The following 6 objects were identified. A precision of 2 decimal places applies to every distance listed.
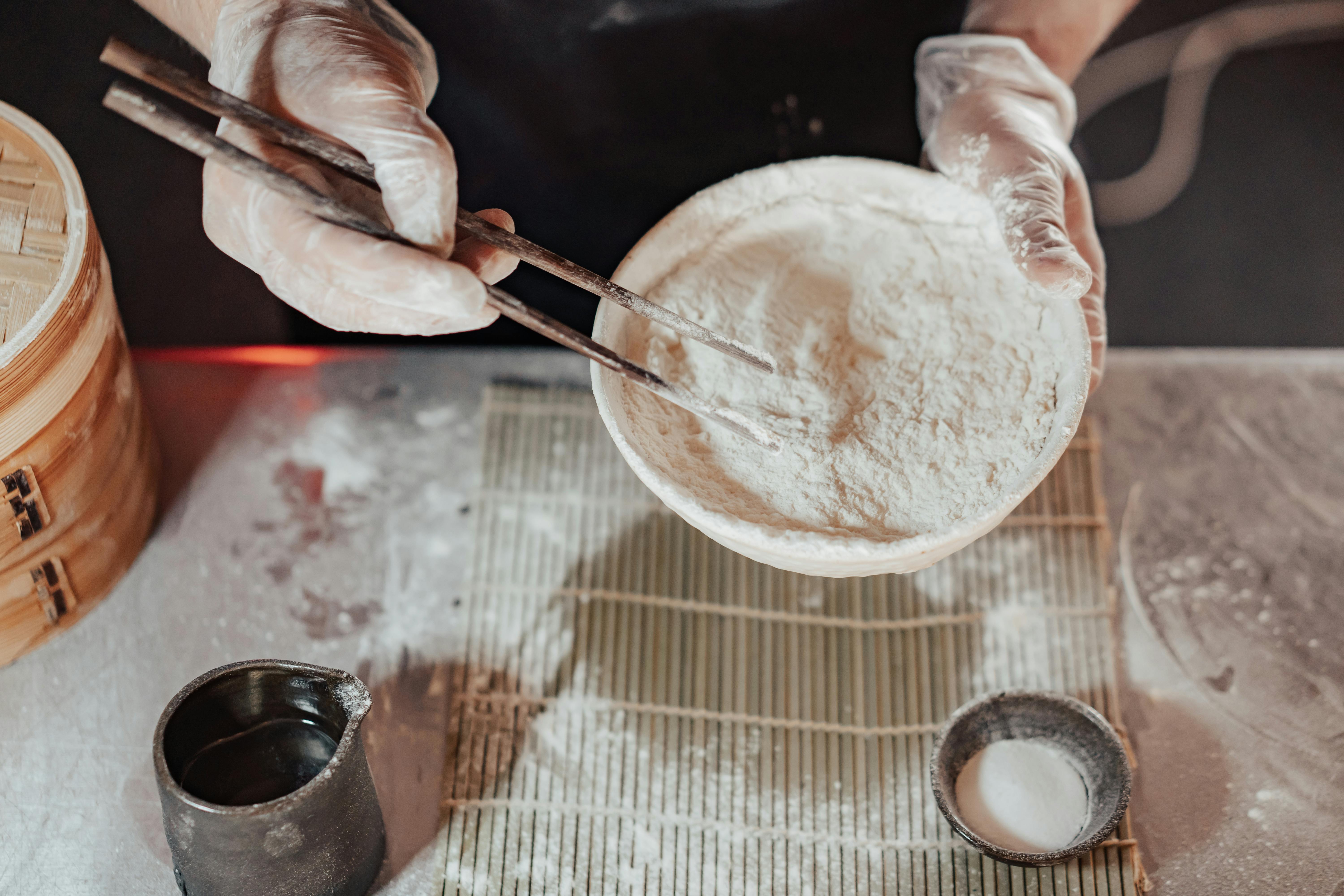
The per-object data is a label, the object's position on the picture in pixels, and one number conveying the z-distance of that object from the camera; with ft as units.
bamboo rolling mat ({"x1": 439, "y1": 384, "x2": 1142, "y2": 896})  3.24
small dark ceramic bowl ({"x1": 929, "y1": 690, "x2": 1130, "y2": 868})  3.00
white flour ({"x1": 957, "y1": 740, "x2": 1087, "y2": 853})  3.12
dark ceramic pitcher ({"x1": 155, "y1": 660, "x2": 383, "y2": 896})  2.57
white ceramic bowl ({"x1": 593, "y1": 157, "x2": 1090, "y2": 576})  2.59
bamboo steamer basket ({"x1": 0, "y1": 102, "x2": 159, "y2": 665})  2.93
